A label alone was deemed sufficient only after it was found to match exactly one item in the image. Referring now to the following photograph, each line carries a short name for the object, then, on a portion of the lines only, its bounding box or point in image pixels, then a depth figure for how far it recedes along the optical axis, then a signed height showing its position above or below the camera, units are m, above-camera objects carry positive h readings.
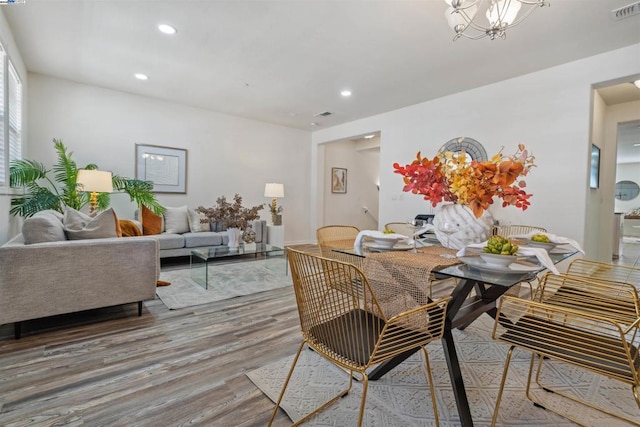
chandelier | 1.92 +1.34
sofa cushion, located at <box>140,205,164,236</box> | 4.29 -0.29
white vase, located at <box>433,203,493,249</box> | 1.68 -0.09
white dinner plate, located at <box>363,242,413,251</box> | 1.73 -0.24
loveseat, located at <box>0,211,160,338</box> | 1.98 -0.52
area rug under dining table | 1.40 -1.00
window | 2.87 +0.91
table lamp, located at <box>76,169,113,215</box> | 3.61 +0.25
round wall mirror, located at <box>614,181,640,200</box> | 10.07 +0.78
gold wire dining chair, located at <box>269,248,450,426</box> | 1.13 -0.50
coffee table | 3.33 -0.60
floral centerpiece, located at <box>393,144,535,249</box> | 1.52 +0.14
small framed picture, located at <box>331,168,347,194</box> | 7.28 +0.65
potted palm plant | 3.40 +0.19
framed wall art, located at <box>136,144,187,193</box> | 4.86 +0.61
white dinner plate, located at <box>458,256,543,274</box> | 1.32 -0.27
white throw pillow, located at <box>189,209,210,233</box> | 4.72 -0.34
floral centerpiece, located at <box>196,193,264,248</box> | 3.69 -0.17
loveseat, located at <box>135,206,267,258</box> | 4.22 -0.43
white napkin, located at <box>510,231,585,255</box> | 1.78 -0.19
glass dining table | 1.28 -0.45
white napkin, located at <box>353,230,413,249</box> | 1.78 -0.17
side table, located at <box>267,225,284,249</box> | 5.36 -0.57
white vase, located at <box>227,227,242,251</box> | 3.78 -0.42
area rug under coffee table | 2.97 -0.94
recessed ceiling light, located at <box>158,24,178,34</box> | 2.81 +1.69
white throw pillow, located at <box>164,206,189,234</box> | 4.58 -0.27
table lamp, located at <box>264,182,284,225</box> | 5.88 +0.28
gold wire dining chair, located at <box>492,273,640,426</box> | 1.06 -0.53
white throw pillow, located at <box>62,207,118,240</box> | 2.38 -0.21
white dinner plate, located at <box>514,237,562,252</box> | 1.84 -0.22
